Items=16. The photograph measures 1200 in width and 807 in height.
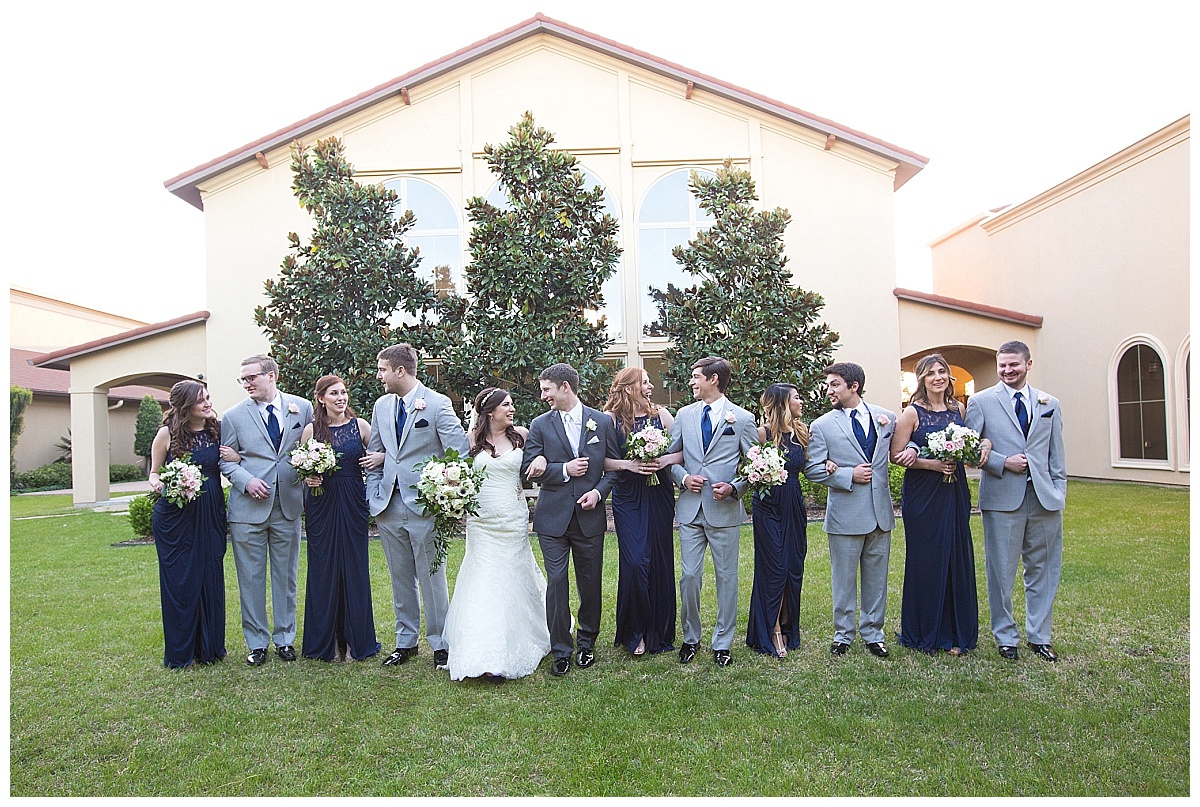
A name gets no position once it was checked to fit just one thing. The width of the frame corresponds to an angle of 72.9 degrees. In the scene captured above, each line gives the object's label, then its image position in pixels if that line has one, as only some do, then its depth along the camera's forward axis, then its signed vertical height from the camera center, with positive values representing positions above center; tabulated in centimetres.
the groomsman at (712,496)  617 -65
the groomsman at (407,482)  632 -48
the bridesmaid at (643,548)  633 -107
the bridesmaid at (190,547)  620 -93
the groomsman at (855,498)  618 -70
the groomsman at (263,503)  637 -62
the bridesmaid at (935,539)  616 -103
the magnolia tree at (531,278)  1373 +237
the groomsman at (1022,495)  603 -69
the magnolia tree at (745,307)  1410 +181
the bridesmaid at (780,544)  630 -106
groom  602 -61
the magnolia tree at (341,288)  1397 +236
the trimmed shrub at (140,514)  1315 -139
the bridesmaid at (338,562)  634 -110
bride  572 -119
